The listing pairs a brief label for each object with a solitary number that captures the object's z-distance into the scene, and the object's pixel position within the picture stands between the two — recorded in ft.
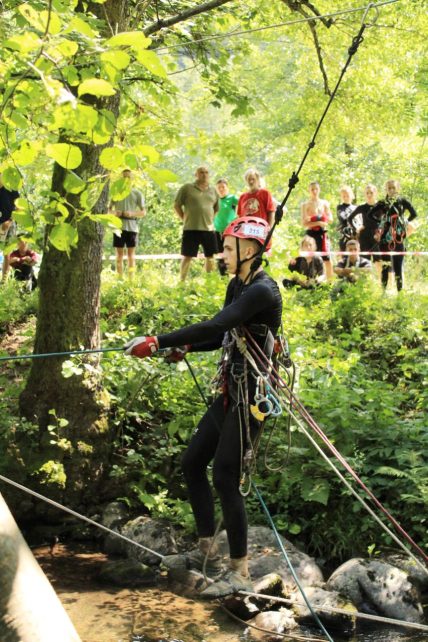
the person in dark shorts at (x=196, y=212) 40.47
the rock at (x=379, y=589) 20.12
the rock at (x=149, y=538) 23.40
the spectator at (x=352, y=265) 41.32
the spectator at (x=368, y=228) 43.29
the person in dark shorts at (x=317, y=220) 43.09
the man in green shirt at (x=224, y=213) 41.81
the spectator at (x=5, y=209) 38.88
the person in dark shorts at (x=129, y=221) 42.04
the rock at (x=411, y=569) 21.24
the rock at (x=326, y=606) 19.44
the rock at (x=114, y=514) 24.94
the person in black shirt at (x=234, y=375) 16.79
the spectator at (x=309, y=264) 41.34
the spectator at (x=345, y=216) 45.47
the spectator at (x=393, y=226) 42.01
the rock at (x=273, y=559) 21.50
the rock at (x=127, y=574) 22.07
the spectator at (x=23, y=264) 41.29
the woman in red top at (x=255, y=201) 36.60
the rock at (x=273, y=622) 19.05
